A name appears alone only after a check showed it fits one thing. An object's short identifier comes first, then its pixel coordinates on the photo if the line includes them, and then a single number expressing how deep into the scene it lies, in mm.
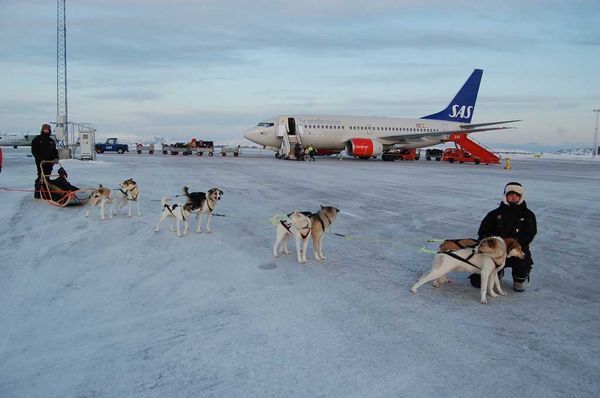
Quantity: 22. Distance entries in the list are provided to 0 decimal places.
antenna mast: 28603
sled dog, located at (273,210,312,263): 5758
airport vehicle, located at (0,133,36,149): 57375
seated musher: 10455
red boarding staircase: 36750
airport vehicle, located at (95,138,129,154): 46125
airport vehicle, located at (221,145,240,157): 42156
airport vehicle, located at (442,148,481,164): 37562
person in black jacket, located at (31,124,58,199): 10812
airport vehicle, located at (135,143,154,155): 45562
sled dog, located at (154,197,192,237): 7230
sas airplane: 33750
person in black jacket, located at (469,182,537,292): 4973
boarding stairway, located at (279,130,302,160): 33438
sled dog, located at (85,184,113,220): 8602
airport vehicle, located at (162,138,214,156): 44250
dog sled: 10205
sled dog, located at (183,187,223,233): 7371
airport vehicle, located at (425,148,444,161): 43803
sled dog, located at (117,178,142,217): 8625
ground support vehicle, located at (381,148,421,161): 37338
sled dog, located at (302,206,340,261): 5945
